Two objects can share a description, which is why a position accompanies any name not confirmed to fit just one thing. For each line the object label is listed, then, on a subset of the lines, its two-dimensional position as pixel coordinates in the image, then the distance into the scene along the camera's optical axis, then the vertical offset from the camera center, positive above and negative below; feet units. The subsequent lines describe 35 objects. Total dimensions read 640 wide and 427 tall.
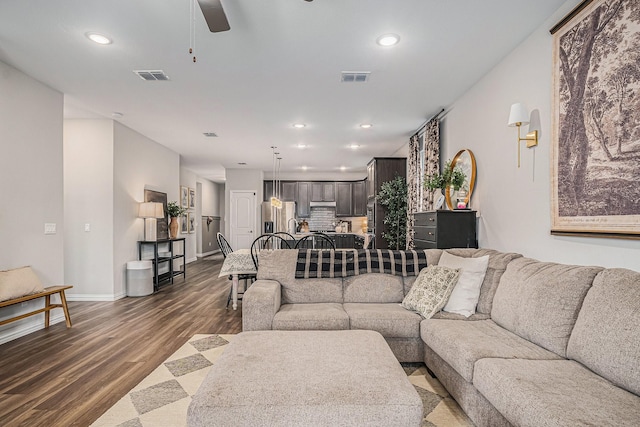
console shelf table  20.08 -2.68
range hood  34.45 +0.92
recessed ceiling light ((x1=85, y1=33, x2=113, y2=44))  9.33 +4.86
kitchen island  29.84 -2.41
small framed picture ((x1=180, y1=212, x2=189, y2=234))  31.20 -0.93
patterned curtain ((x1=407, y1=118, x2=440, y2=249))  16.15 +2.40
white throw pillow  8.93 -1.99
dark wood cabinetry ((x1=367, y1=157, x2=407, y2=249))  23.42 +2.94
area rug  6.70 -4.06
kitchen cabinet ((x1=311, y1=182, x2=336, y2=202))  34.50 +1.93
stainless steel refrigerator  32.83 -0.35
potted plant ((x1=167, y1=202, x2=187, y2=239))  22.77 -0.07
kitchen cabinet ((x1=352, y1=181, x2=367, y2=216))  34.17 +1.50
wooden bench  10.82 -3.18
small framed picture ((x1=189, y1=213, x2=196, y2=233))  32.81 -0.87
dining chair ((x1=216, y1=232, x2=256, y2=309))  15.52 -2.82
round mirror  12.87 +1.59
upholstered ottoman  4.58 -2.56
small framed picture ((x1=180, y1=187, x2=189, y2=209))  30.71 +1.53
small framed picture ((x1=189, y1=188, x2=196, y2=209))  33.06 +1.53
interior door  32.76 -0.42
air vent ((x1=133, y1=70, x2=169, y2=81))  11.58 +4.80
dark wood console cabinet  12.09 -0.59
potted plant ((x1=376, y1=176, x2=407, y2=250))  21.80 -0.01
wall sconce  9.24 +2.54
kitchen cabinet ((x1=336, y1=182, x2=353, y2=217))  34.35 +1.41
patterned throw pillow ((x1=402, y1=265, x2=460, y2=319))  9.00 -2.13
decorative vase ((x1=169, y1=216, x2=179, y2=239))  23.12 -0.89
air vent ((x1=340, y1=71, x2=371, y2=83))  11.68 +4.78
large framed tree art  6.28 +1.85
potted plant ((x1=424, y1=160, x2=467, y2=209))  13.01 +1.26
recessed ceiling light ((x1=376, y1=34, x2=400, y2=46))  9.39 +4.83
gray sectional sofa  4.77 -2.50
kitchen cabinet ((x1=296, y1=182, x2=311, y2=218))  34.42 +1.34
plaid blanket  10.96 -1.62
